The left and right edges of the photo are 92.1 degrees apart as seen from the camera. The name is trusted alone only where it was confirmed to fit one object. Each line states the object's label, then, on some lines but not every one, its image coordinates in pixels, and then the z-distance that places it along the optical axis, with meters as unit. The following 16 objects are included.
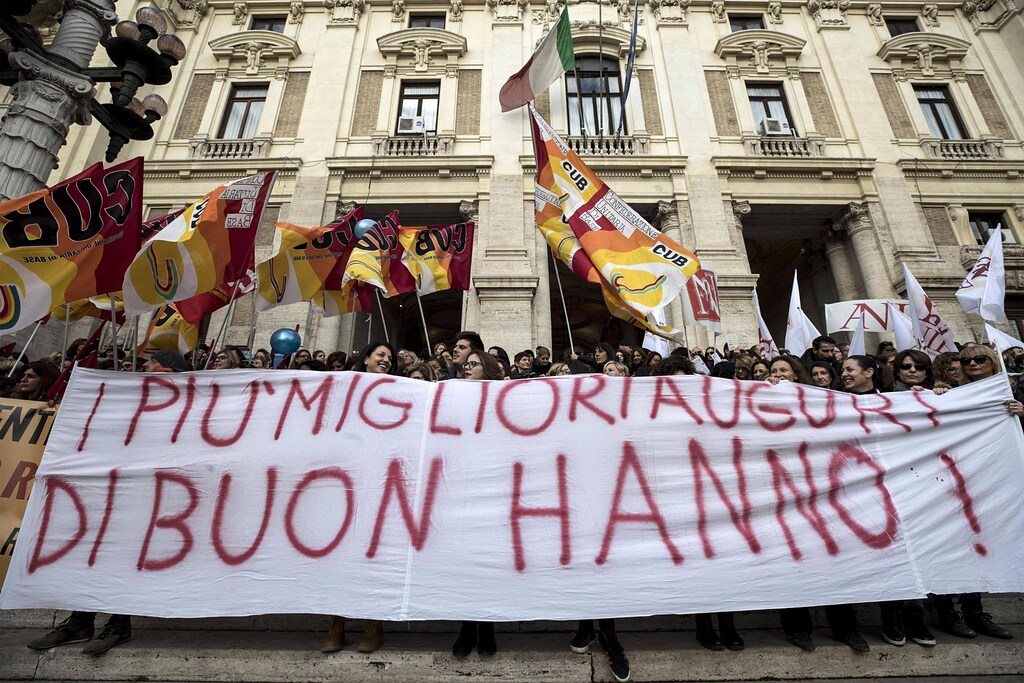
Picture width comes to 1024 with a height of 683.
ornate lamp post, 5.45
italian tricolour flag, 11.35
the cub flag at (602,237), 5.15
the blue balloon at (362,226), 8.23
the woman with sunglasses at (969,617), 3.10
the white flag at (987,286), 6.55
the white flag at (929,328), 7.84
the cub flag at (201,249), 3.71
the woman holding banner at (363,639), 2.87
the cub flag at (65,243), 3.69
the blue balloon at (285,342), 9.48
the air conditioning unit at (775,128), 12.88
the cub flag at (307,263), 6.22
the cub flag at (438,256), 7.89
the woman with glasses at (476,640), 2.83
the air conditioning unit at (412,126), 12.94
